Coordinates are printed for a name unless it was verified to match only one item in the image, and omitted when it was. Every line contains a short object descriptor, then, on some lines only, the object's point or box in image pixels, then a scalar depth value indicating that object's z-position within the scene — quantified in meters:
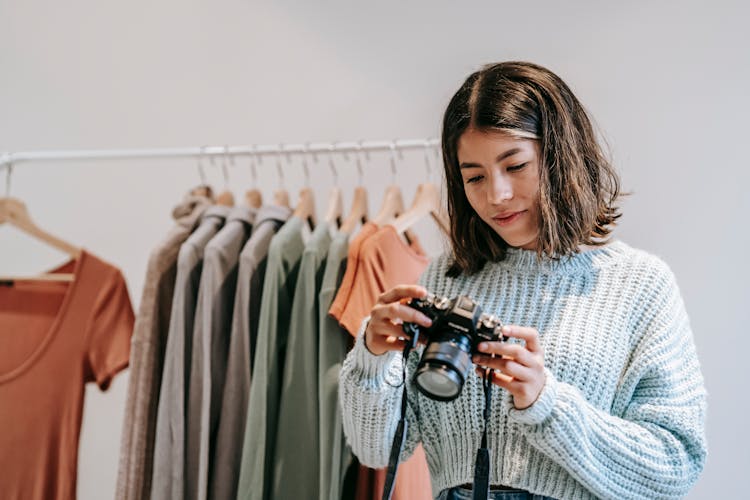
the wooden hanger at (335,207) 1.48
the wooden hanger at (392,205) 1.45
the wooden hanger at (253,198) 1.57
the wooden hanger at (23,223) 1.55
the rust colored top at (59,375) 1.45
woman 0.89
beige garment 1.36
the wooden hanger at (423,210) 1.38
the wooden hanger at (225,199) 1.58
